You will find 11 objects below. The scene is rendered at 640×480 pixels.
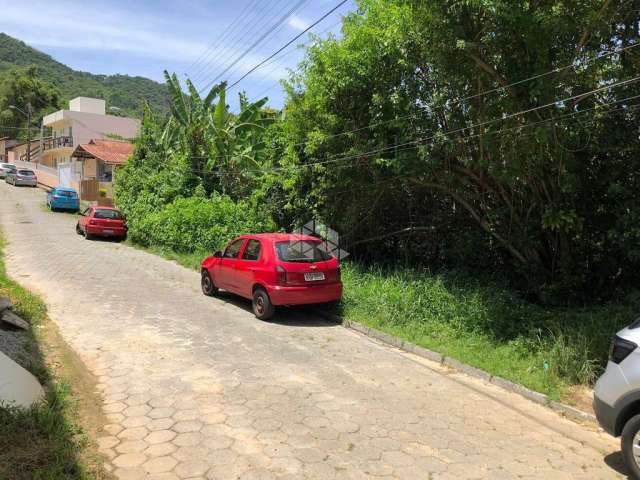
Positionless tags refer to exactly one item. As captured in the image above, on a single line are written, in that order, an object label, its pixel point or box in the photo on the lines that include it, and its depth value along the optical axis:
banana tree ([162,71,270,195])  21.91
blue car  29.72
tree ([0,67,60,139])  64.62
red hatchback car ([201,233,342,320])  9.29
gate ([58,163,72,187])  37.75
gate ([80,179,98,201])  33.84
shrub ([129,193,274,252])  17.62
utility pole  50.43
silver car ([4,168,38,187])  41.84
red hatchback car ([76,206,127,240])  21.00
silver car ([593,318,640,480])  4.13
